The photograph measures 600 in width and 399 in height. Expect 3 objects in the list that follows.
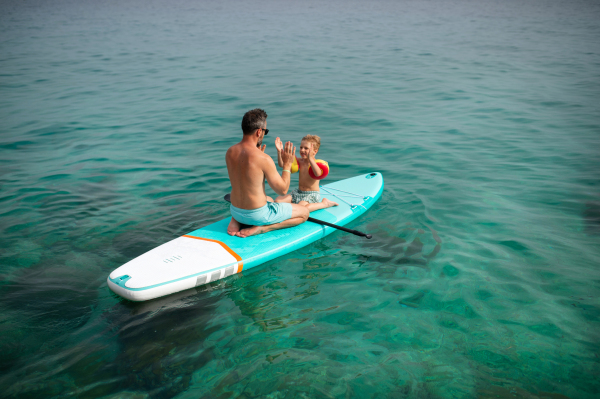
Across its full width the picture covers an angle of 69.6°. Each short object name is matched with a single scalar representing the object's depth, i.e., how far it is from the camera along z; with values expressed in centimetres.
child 577
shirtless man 484
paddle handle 554
